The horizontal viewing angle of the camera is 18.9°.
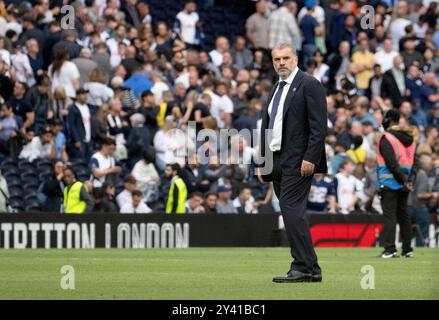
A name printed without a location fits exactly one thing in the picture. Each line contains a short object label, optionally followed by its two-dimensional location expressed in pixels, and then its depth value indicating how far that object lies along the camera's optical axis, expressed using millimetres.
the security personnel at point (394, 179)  20109
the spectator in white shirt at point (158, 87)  27438
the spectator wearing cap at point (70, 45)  26488
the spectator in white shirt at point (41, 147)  24922
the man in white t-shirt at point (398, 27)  33188
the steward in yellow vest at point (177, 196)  24562
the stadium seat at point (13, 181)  24372
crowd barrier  23547
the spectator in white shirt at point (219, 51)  30594
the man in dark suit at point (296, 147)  14062
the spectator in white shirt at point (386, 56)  31734
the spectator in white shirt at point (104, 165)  25109
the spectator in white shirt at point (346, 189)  26812
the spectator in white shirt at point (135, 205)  24797
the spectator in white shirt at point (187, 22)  30938
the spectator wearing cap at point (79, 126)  25484
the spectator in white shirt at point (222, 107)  27609
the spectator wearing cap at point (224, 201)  25712
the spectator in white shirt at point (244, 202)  26266
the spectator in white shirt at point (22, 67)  26109
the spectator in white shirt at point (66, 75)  26047
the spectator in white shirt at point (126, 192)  24812
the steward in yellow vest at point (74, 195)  23797
